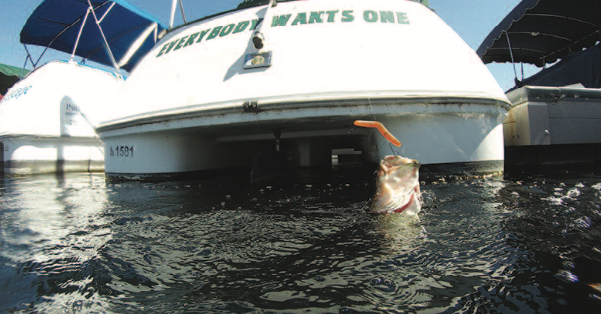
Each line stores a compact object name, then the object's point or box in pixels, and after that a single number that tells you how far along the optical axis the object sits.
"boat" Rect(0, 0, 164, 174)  5.71
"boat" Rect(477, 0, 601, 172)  3.18
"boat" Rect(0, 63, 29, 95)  10.85
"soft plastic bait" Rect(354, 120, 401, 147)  1.55
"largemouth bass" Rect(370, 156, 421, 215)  1.42
